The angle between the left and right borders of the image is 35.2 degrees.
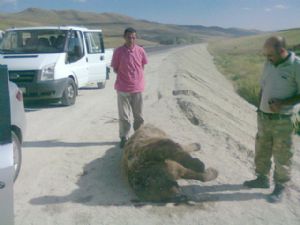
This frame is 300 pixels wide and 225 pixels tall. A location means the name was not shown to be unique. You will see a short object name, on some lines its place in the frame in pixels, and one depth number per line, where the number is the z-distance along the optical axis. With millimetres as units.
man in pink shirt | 7281
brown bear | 5480
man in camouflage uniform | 5273
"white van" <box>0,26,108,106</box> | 10898
